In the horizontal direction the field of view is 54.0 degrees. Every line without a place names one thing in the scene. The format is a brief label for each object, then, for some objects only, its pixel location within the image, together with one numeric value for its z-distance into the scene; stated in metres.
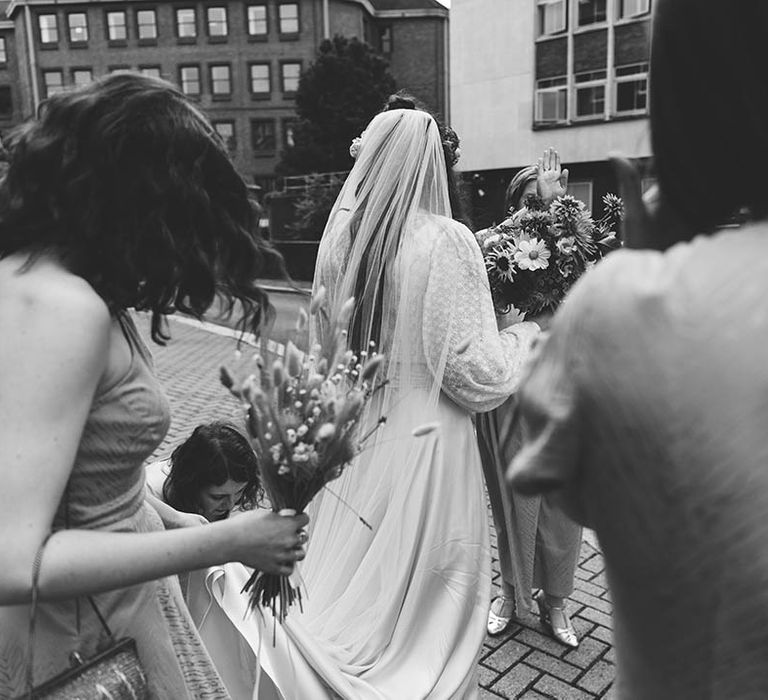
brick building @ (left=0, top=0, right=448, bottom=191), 46.06
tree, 32.94
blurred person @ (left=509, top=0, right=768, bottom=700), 0.79
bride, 2.86
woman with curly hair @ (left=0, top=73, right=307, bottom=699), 1.23
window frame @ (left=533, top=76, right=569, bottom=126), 25.12
